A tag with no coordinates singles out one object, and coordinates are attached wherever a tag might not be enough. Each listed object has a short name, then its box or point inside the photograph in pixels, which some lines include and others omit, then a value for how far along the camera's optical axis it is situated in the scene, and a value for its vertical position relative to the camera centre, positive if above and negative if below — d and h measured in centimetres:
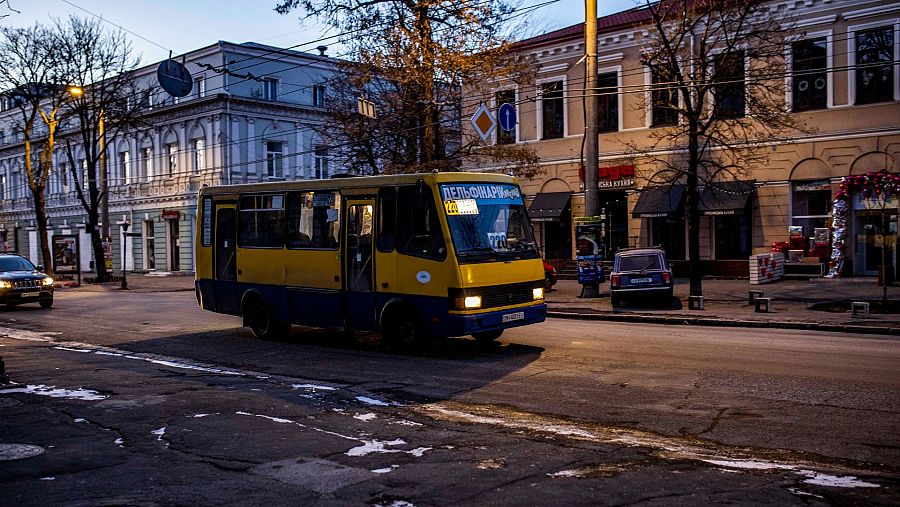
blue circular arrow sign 2530 +383
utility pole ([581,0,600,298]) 2314 +360
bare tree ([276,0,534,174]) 2570 +541
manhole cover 727 -188
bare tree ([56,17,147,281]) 4234 +789
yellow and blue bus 1258 -27
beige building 2695 +338
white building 4906 +609
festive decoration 2645 +93
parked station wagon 2152 -100
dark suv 2461 -121
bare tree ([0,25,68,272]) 4151 +841
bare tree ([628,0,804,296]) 2172 +465
